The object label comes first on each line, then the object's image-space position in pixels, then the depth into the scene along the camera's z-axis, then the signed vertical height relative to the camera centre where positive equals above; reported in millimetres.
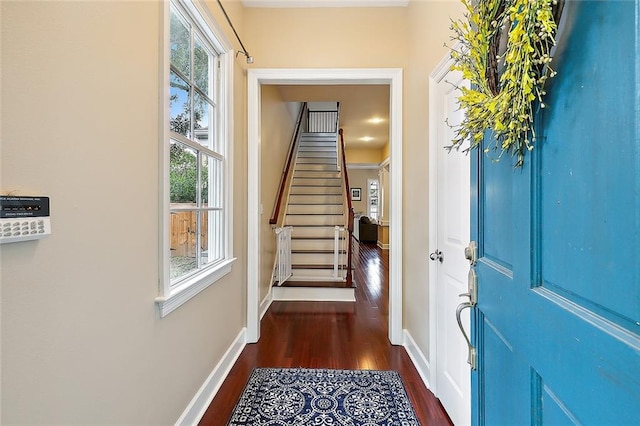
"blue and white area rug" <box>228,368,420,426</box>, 1690 -1196
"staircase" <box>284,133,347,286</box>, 4207 +8
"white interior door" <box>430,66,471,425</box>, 1528 -234
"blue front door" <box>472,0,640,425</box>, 445 -58
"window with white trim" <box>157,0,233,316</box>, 1413 +335
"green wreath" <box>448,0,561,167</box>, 590 +332
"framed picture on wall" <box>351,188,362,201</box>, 10852 +652
